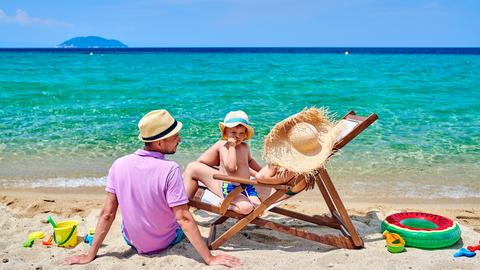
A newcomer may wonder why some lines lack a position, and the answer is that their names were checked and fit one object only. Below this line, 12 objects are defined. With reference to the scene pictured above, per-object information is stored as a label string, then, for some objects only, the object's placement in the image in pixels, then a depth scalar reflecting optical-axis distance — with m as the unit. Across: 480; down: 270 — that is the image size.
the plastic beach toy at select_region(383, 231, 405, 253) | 3.98
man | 3.59
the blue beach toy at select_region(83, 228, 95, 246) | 4.26
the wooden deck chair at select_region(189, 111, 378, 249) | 3.84
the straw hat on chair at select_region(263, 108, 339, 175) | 3.82
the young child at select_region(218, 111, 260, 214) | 4.29
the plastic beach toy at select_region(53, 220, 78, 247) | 4.15
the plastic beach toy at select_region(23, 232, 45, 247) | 4.21
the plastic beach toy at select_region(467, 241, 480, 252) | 3.94
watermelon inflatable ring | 4.03
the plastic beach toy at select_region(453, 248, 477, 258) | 3.86
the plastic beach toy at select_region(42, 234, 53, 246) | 4.23
